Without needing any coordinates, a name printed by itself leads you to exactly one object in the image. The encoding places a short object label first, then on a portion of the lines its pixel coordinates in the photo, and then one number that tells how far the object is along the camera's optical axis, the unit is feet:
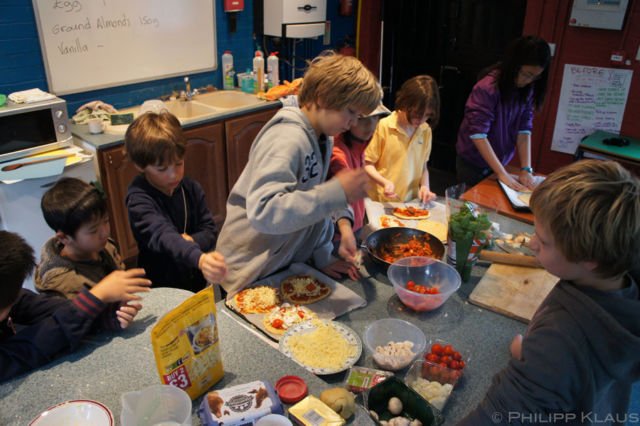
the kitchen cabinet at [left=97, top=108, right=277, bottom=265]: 8.96
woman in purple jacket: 7.34
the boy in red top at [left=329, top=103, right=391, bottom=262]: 5.57
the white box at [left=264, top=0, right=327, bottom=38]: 11.96
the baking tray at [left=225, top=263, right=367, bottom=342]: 4.35
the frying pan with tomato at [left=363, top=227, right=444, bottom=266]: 5.40
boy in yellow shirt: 6.91
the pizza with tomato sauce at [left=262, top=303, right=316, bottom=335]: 4.24
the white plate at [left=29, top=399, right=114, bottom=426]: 2.95
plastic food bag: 3.00
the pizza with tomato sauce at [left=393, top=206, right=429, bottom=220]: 6.55
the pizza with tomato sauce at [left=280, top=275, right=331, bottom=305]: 4.60
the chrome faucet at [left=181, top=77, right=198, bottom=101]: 11.26
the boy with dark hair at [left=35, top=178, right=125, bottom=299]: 4.38
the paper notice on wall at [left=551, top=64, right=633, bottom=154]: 11.41
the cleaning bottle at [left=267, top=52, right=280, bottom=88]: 12.12
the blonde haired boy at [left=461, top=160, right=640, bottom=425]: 2.79
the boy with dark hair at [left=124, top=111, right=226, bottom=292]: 5.06
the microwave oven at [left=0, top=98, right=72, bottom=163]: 7.91
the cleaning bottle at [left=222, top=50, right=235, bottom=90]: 12.06
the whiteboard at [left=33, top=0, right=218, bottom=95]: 9.26
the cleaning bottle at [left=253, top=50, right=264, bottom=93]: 11.89
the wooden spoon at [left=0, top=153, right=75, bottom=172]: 7.69
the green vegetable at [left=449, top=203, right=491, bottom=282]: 4.96
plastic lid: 3.28
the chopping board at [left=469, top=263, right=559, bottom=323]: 4.64
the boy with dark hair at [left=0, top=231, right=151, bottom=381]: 3.35
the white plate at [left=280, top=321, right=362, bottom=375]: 3.73
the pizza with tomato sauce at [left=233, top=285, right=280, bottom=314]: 4.45
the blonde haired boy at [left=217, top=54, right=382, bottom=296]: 4.01
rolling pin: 5.34
